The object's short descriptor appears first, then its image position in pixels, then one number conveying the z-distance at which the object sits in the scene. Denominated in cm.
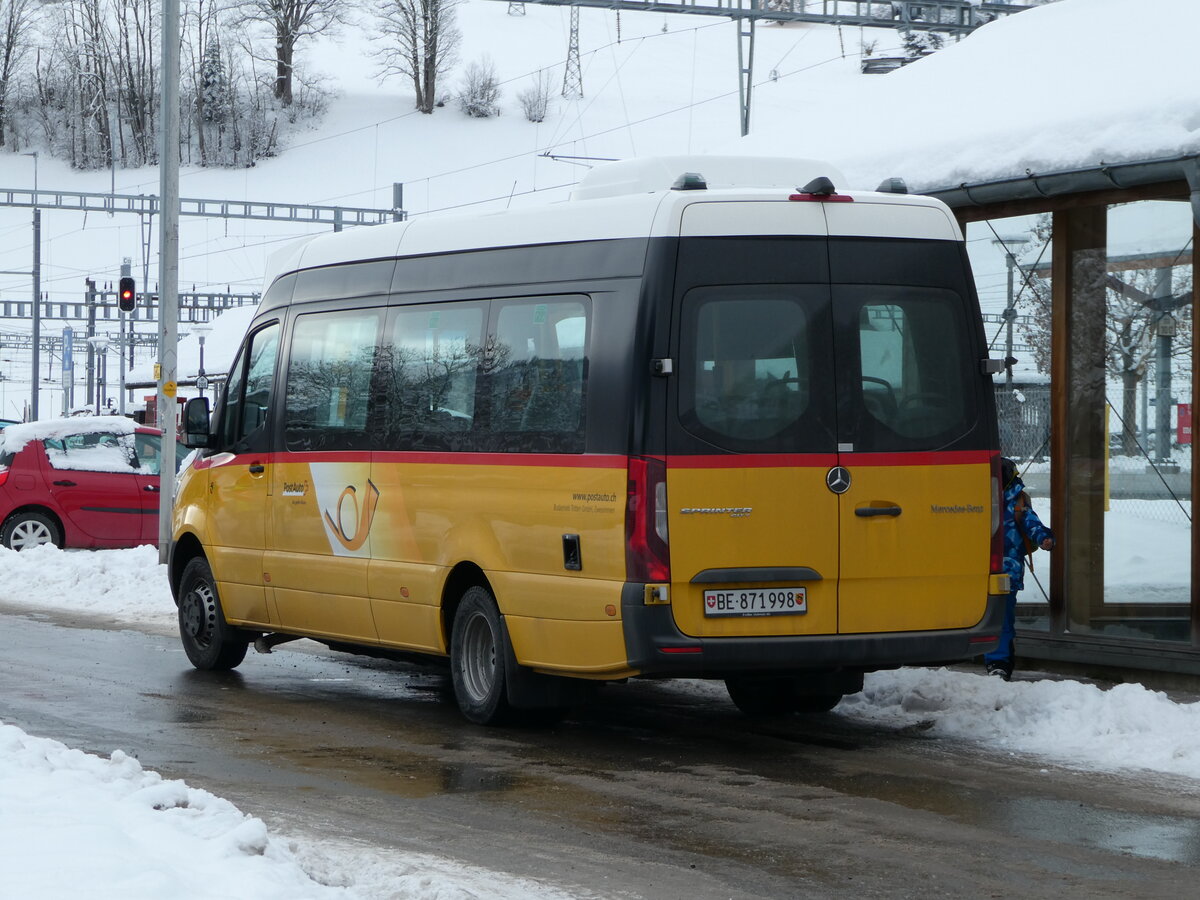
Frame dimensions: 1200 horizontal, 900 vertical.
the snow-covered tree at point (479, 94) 14325
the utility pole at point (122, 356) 6812
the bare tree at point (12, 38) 11956
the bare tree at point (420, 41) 11956
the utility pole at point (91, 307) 6834
